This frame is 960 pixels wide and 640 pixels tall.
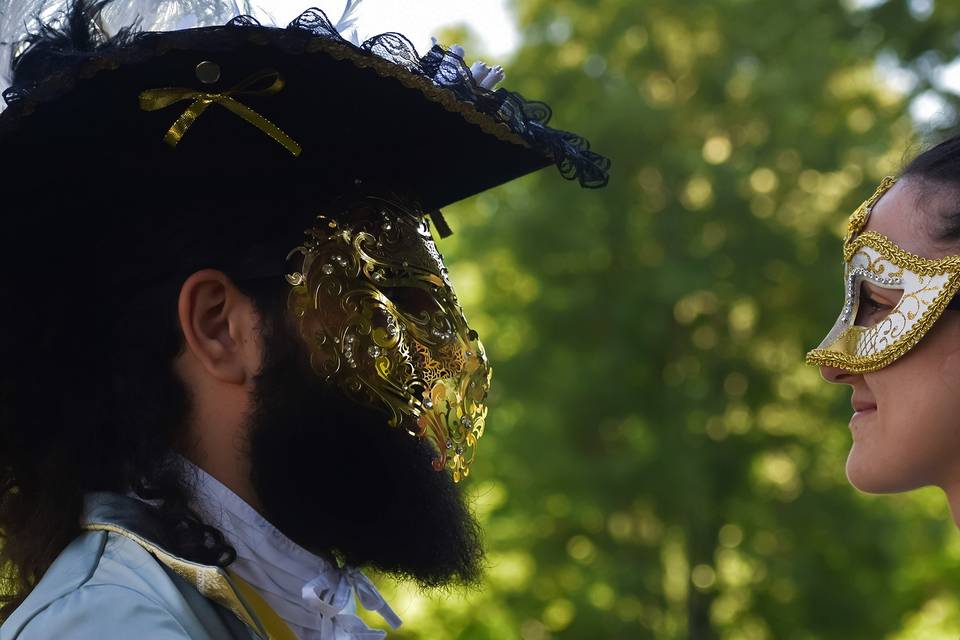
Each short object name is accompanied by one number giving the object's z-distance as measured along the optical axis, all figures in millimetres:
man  2688
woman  2674
